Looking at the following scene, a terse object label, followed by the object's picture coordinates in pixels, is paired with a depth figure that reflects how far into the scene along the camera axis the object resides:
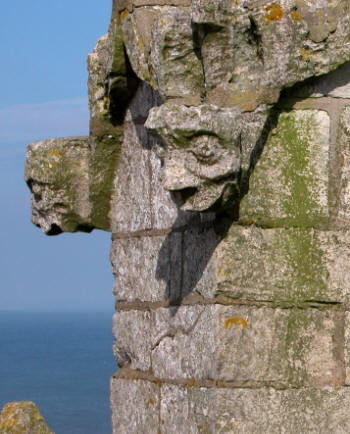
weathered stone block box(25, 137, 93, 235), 9.55
